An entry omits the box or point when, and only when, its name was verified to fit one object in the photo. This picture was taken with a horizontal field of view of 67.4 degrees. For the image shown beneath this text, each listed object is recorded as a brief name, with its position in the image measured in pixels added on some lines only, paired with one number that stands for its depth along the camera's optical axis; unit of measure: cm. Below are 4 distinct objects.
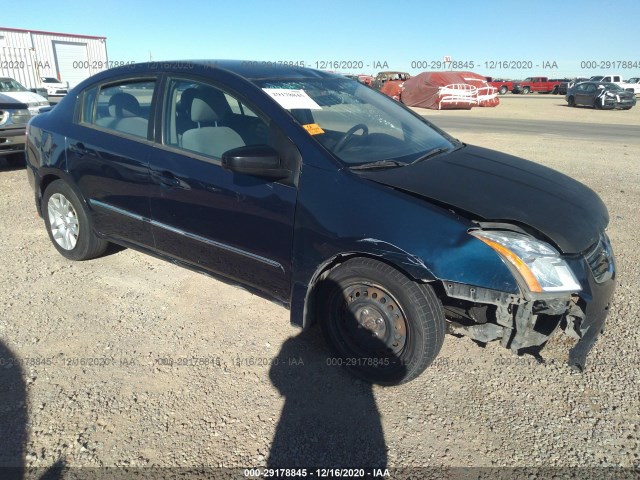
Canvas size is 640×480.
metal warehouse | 2905
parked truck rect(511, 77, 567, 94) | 4766
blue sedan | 242
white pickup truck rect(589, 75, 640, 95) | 3648
